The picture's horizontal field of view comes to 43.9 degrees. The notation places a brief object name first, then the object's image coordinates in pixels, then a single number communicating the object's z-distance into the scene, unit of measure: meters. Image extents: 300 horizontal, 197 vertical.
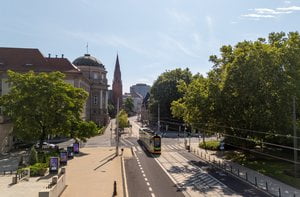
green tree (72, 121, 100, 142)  55.16
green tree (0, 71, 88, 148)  49.78
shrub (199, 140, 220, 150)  61.19
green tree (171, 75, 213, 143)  45.62
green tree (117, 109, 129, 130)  100.94
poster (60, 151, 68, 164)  42.97
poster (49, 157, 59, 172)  35.75
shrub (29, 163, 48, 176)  35.03
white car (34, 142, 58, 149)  58.92
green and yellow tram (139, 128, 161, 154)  55.12
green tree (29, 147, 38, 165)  40.04
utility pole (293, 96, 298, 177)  32.06
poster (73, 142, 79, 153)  55.22
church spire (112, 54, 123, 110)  163.50
